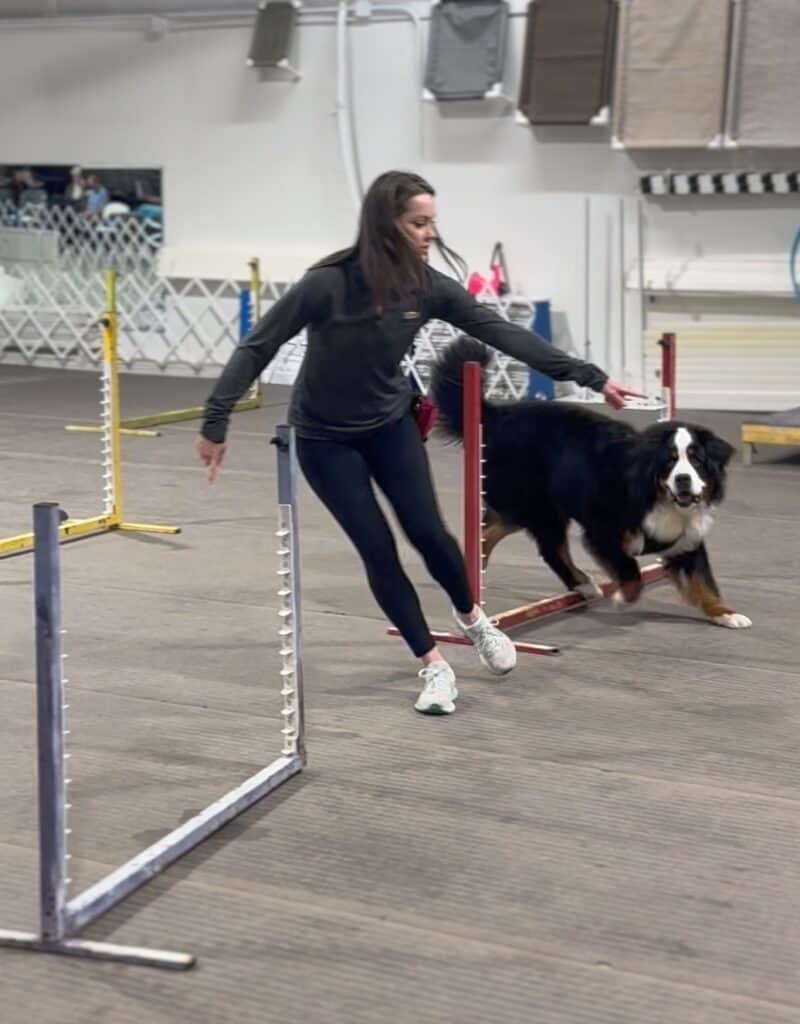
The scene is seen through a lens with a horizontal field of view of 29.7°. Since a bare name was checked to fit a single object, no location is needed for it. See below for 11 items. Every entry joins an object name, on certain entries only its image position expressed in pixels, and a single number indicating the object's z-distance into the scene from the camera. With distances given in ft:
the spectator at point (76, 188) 44.06
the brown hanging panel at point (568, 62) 35.58
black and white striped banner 34.94
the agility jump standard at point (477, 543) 14.93
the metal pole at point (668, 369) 18.49
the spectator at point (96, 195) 43.96
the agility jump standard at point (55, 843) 8.36
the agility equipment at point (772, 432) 26.50
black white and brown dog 15.84
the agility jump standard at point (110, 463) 20.57
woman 12.14
